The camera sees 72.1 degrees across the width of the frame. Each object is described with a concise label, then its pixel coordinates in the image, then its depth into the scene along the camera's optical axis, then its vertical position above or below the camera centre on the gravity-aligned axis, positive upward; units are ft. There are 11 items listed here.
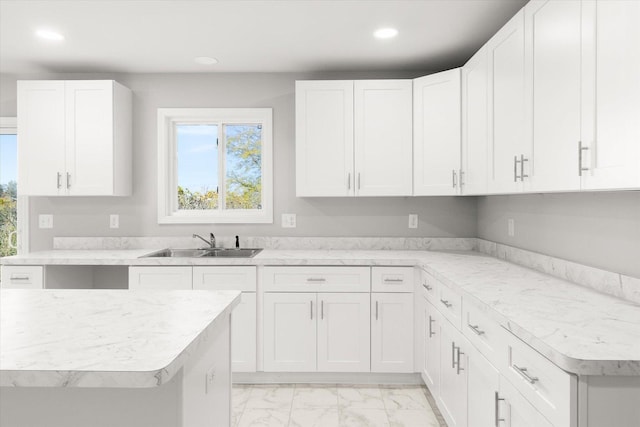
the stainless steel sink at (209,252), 11.84 -1.16
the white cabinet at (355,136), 11.19 +1.87
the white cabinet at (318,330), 10.26 -2.83
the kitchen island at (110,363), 3.19 -1.17
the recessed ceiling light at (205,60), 11.13 +3.84
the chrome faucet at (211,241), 11.99 -0.87
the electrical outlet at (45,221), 12.50 -0.32
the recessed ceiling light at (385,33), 9.45 +3.85
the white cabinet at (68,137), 11.31 +1.87
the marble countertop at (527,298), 3.86 -1.21
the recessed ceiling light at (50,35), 9.61 +3.88
